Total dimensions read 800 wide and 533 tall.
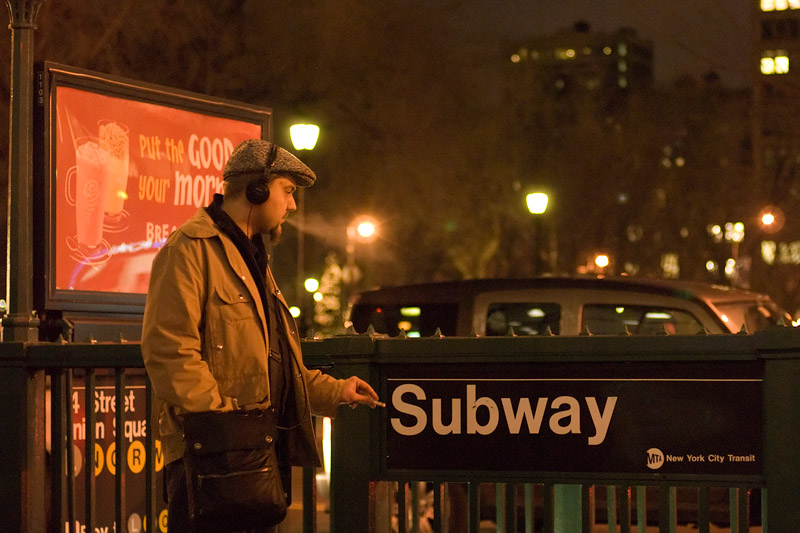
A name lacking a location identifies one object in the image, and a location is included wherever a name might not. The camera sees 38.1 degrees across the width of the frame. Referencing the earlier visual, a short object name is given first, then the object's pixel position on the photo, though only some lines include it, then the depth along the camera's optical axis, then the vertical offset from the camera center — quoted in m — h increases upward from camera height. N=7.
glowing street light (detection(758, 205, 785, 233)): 34.25 +1.60
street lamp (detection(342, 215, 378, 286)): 31.62 +1.13
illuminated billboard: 6.02 +0.57
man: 3.78 -0.18
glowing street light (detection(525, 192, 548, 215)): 19.91 +1.21
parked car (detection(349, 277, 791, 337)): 8.41 -0.26
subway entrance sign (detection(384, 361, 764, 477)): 4.38 -0.57
